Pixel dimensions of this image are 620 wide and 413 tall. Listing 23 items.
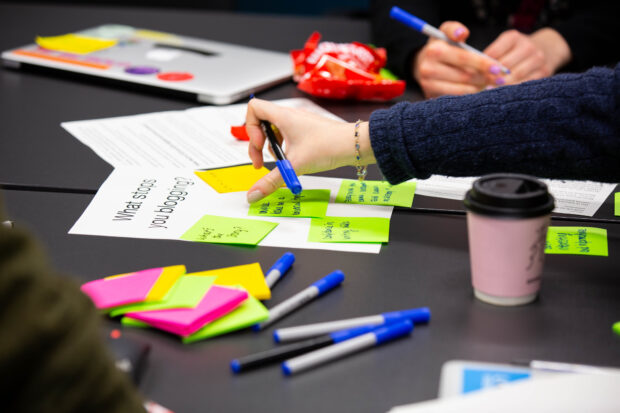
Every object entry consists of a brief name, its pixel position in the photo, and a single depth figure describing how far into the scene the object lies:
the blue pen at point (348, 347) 1.10
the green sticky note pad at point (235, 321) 1.14
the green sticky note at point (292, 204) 1.37
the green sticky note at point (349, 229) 1.30
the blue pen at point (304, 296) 1.16
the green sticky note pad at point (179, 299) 1.15
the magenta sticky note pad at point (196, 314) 1.13
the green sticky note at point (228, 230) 1.30
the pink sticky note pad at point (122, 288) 1.16
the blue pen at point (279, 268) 1.21
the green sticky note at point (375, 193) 1.39
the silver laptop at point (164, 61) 1.77
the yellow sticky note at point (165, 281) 1.16
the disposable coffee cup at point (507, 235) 1.14
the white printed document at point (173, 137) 1.51
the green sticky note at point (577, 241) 1.28
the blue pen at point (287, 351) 1.10
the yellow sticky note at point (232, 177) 1.43
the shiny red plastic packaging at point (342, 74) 1.70
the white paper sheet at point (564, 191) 1.38
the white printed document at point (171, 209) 1.31
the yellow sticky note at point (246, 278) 1.19
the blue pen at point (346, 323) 1.13
